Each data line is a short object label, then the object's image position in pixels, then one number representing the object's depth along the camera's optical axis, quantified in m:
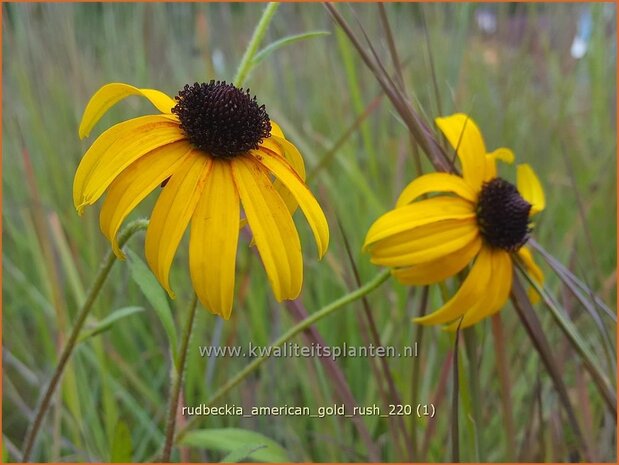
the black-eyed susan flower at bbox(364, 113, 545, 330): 0.12
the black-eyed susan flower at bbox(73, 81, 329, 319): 0.09
